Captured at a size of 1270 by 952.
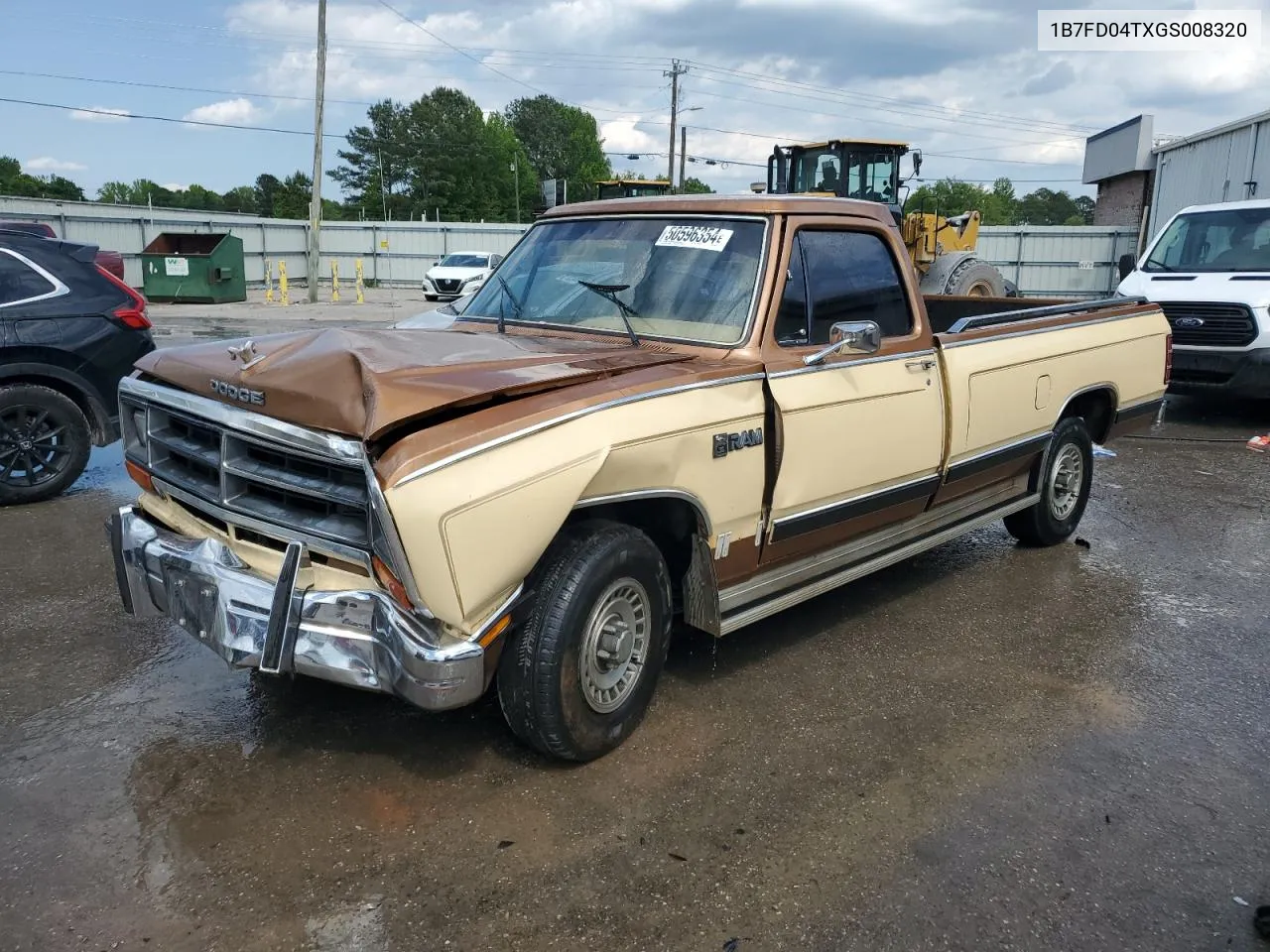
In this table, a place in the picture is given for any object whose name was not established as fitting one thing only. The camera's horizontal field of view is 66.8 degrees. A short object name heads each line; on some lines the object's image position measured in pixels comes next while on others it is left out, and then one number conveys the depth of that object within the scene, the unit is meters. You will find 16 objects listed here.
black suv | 6.62
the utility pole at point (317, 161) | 26.76
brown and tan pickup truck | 2.86
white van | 9.85
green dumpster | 26.33
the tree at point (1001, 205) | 104.88
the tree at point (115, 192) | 124.99
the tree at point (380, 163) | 86.75
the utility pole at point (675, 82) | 51.91
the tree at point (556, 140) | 106.44
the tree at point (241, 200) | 116.94
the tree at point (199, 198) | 114.33
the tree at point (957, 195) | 99.44
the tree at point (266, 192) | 107.31
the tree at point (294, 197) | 90.19
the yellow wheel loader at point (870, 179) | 16.00
